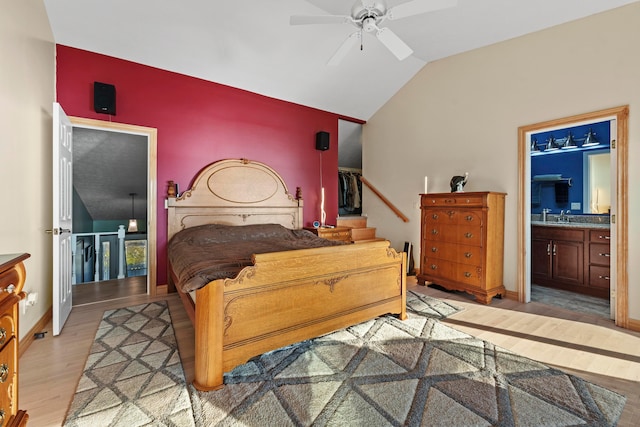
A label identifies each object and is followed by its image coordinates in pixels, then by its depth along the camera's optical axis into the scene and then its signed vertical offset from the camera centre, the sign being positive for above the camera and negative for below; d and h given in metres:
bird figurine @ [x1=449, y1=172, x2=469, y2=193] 3.69 +0.38
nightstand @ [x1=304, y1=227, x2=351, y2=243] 4.31 -0.31
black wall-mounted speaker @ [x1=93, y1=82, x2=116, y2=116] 3.13 +1.23
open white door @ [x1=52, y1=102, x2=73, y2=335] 2.34 -0.05
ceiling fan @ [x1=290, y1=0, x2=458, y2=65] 2.09 +1.49
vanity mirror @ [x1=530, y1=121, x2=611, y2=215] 3.89 +0.62
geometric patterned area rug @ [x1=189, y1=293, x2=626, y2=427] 1.46 -1.02
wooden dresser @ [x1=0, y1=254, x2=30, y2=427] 1.03 -0.47
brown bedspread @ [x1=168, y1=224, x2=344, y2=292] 1.98 -0.35
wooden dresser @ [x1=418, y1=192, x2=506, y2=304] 3.27 -0.35
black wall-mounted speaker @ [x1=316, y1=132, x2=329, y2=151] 4.76 +1.17
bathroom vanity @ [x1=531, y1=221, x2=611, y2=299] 3.44 -0.55
